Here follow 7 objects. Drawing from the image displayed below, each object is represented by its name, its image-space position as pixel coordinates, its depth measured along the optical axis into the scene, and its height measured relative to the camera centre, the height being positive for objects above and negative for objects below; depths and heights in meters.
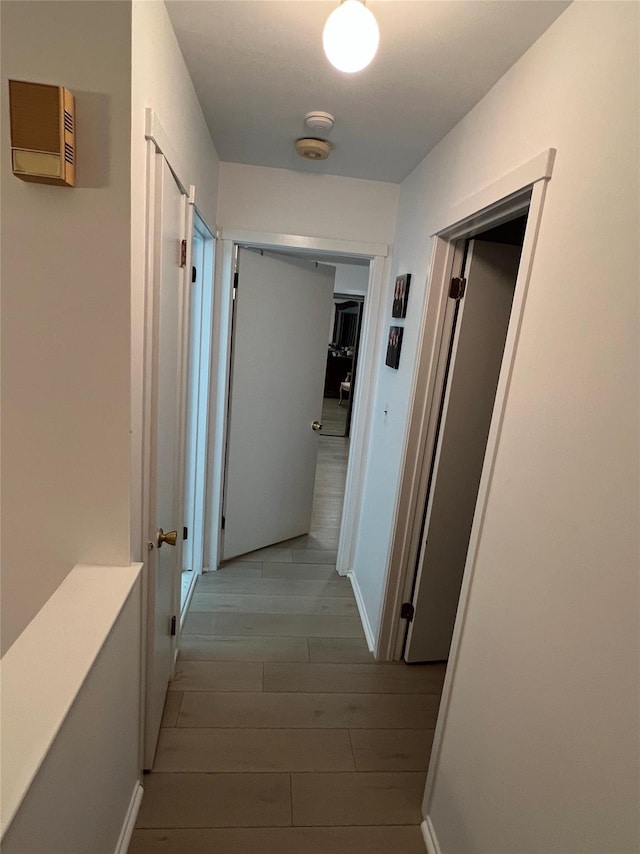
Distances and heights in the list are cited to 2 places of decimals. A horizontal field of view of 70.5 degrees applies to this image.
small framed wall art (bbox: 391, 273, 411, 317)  2.18 +0.27
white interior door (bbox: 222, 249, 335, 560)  2.71 -0.35
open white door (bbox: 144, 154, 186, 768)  1.34 -0.36
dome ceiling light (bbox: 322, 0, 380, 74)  1.07 +0.73
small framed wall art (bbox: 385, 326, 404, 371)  2.26 +0.02
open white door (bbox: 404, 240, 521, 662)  1.88 -0.36
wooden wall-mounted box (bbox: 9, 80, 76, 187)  0.94 +0.38
